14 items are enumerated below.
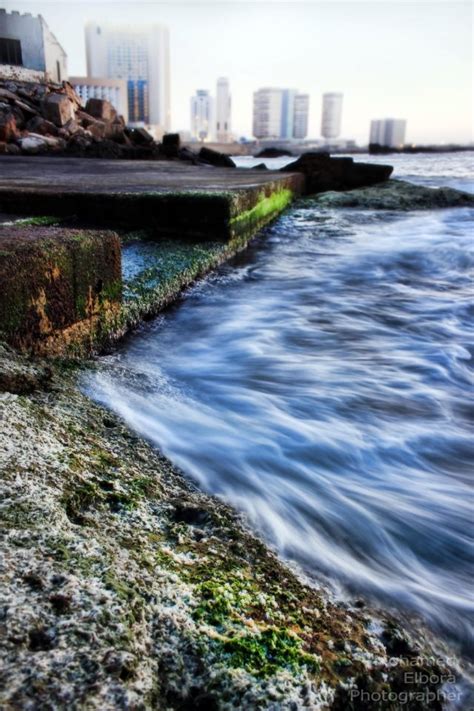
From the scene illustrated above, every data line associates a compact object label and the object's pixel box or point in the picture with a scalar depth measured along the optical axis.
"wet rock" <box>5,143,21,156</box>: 14.40
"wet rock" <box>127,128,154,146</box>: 21.97
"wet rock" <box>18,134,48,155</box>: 15.16
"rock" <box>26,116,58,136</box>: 18.95
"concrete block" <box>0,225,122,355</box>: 1.72
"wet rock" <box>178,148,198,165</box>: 16.53
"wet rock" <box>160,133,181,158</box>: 16.73
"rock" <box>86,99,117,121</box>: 24.73
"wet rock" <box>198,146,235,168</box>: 15.81
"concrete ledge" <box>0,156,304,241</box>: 3.74
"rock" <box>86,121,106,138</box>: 21.18
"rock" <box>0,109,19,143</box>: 15.46
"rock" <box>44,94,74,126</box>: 20.34
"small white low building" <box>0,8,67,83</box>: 32.69
